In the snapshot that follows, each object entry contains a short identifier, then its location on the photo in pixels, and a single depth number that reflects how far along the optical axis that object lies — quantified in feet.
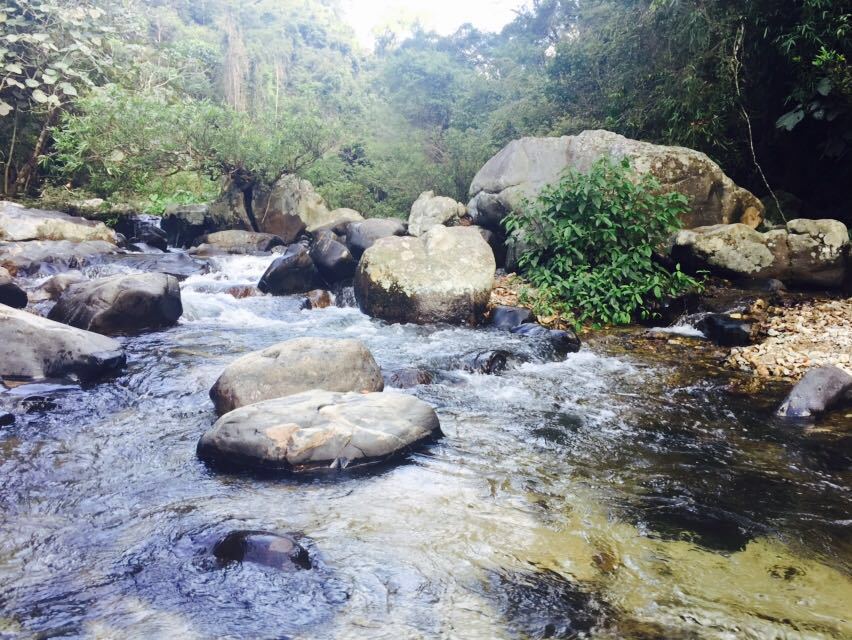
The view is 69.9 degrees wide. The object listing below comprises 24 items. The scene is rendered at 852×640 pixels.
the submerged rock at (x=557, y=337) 23.93
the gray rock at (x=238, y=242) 44.50
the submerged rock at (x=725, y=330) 23.35
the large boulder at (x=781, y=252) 27.45
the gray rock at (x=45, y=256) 33.78
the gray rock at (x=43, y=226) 39.45
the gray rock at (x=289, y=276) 33.78
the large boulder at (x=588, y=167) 31.68
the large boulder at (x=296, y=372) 16.37
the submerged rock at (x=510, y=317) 27.20
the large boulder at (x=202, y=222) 50.47
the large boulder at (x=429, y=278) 27.89
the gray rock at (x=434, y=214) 41.22
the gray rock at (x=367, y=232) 38.68
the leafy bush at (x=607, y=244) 27.45
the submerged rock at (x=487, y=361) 21.15
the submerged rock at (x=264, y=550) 9.61
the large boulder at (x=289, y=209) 49.71
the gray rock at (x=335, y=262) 34.94
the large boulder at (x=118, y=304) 24.47
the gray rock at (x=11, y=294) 25.77
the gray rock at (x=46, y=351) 18.53
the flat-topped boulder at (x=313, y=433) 13.02
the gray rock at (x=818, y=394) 16.83
